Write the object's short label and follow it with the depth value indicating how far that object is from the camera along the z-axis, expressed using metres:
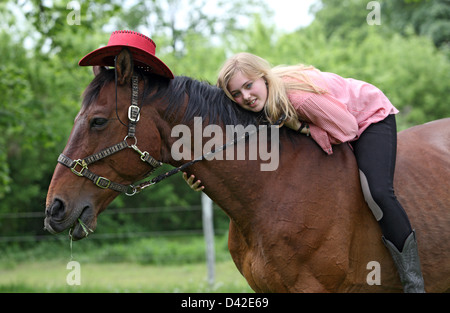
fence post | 9.30
